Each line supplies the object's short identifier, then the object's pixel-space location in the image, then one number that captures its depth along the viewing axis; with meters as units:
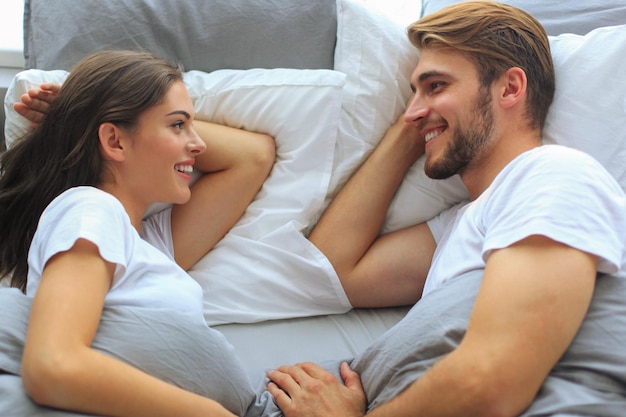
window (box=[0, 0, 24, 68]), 1.87
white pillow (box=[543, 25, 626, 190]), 1.44
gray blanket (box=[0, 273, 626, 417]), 1.00
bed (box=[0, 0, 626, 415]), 1.46
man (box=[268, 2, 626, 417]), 0.99
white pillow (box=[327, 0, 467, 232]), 1.59
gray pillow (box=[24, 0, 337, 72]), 1.55
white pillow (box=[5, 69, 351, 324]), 1.48
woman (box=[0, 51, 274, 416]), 0.97
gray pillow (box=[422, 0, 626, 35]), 1.64
